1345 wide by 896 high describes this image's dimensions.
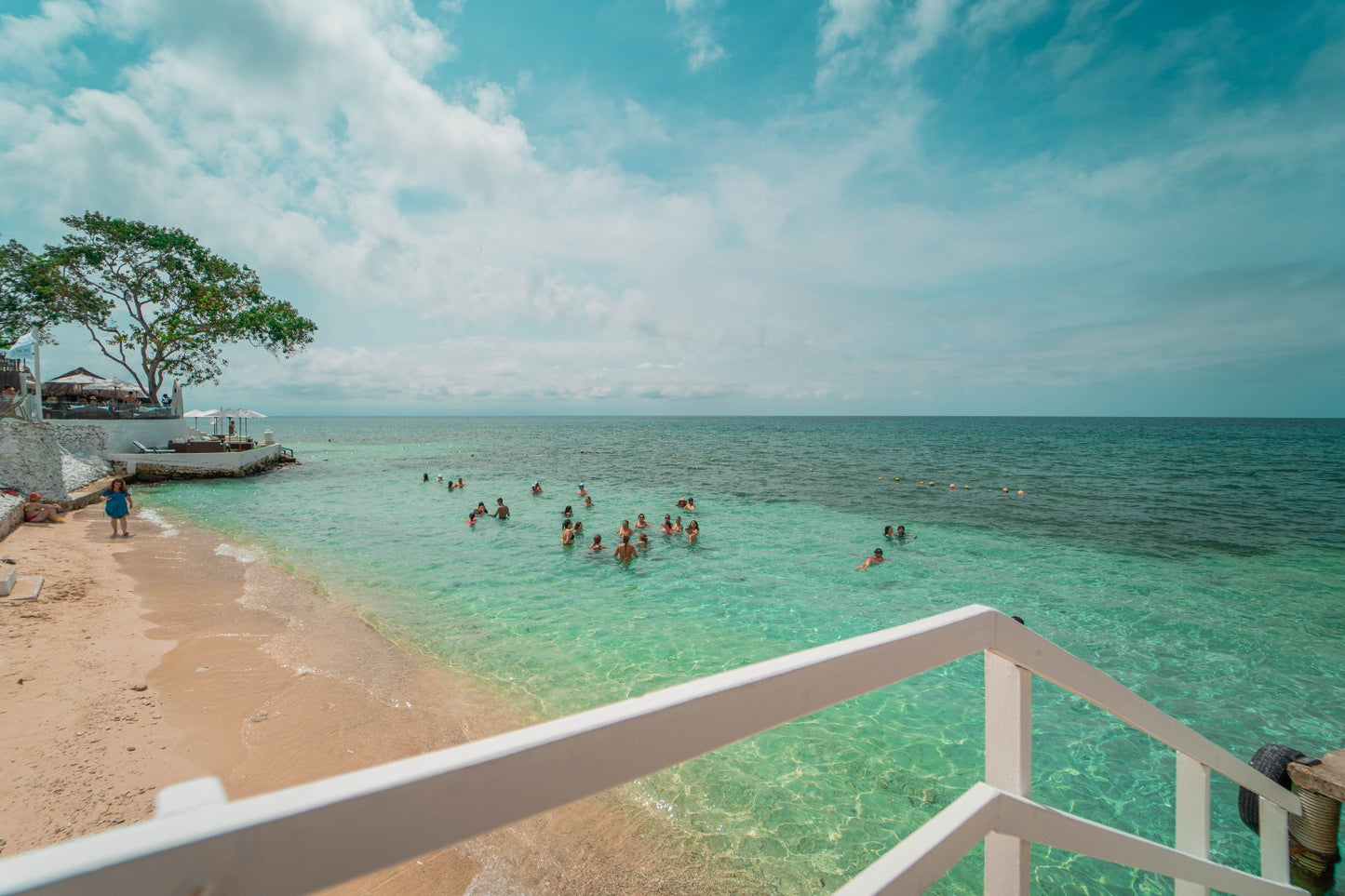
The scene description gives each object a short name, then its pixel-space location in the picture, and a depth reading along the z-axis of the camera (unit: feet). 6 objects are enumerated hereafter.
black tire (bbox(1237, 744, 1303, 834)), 12.57
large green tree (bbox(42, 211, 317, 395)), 104.37
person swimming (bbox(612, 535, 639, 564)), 51.96
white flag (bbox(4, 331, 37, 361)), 76.43
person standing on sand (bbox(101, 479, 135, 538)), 54.47
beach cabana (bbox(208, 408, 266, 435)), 122.88
